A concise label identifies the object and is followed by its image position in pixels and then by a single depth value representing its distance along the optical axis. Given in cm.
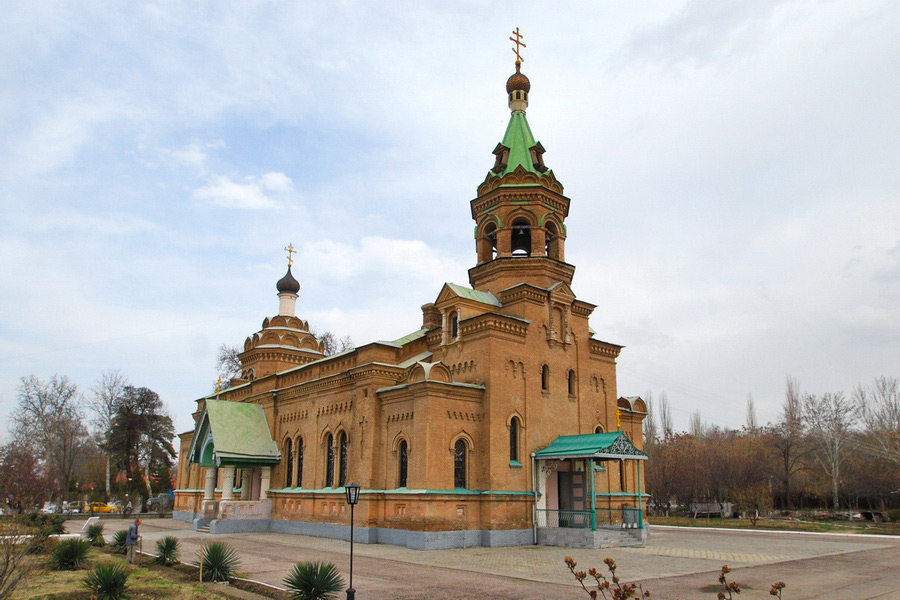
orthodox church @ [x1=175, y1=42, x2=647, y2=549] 2042
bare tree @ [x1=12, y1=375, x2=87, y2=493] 4456
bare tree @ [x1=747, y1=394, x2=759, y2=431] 5944
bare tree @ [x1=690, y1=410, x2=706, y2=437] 6775
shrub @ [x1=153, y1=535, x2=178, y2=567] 1478
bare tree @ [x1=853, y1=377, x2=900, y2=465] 4488
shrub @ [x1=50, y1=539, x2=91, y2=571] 1425
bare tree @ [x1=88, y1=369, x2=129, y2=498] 4444
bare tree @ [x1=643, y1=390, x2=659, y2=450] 5625
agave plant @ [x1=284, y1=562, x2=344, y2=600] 963
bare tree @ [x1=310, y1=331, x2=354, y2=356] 4825
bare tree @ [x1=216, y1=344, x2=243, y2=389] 4559
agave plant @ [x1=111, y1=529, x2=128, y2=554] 1698
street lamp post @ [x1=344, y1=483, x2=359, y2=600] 1165
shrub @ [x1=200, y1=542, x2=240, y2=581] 1242
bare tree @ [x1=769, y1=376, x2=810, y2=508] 4384
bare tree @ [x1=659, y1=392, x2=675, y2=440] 6139
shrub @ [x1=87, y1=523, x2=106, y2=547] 1859
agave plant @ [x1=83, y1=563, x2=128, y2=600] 1019
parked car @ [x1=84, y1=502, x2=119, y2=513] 4086
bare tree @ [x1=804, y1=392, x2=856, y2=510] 4406
